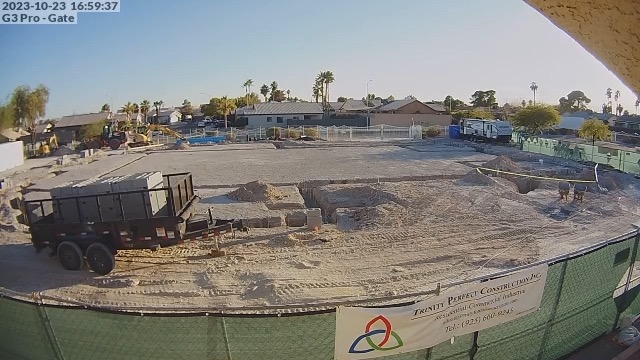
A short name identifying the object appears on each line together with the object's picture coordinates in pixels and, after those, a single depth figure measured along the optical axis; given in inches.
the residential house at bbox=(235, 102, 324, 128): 2790.4
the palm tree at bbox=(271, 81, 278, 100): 4972.0
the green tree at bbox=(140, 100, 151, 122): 3318.9
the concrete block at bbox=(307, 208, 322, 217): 574.2
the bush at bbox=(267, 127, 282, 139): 2109.9
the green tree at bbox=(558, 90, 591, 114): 4665.4
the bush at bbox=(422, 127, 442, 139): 2144.4
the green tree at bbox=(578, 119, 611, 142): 1540.4
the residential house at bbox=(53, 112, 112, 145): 2368.4
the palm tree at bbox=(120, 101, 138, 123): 3155.5
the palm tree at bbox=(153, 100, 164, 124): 3942.4
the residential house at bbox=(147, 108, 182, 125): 3837.4
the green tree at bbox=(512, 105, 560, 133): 1886.1
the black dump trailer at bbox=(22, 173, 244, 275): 420.5
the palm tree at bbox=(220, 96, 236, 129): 2714.1
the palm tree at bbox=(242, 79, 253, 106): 4918.8
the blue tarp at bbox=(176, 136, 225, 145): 1969.5
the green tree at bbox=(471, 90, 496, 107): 4170.8
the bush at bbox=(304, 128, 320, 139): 2082.8
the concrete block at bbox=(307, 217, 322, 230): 570.6
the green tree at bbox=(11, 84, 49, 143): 2347.4
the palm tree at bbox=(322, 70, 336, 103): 4320.9
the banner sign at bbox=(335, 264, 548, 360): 160.1
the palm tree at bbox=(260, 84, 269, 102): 5029.5
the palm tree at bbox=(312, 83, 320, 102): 4512.8
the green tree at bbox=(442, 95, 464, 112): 4138.8
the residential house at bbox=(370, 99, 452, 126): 2605.8
